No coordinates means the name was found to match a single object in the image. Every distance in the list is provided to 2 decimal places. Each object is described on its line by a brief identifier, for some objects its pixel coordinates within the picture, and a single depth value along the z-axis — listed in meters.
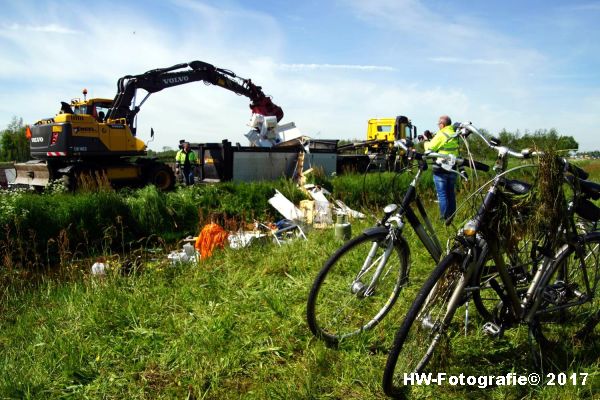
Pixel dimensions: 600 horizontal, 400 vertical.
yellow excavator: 11.79
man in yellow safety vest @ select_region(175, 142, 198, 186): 13.85
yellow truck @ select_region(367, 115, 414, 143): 19.96
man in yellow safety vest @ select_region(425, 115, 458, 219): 7.12
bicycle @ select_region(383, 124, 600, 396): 2.51
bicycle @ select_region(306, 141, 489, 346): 3.06
